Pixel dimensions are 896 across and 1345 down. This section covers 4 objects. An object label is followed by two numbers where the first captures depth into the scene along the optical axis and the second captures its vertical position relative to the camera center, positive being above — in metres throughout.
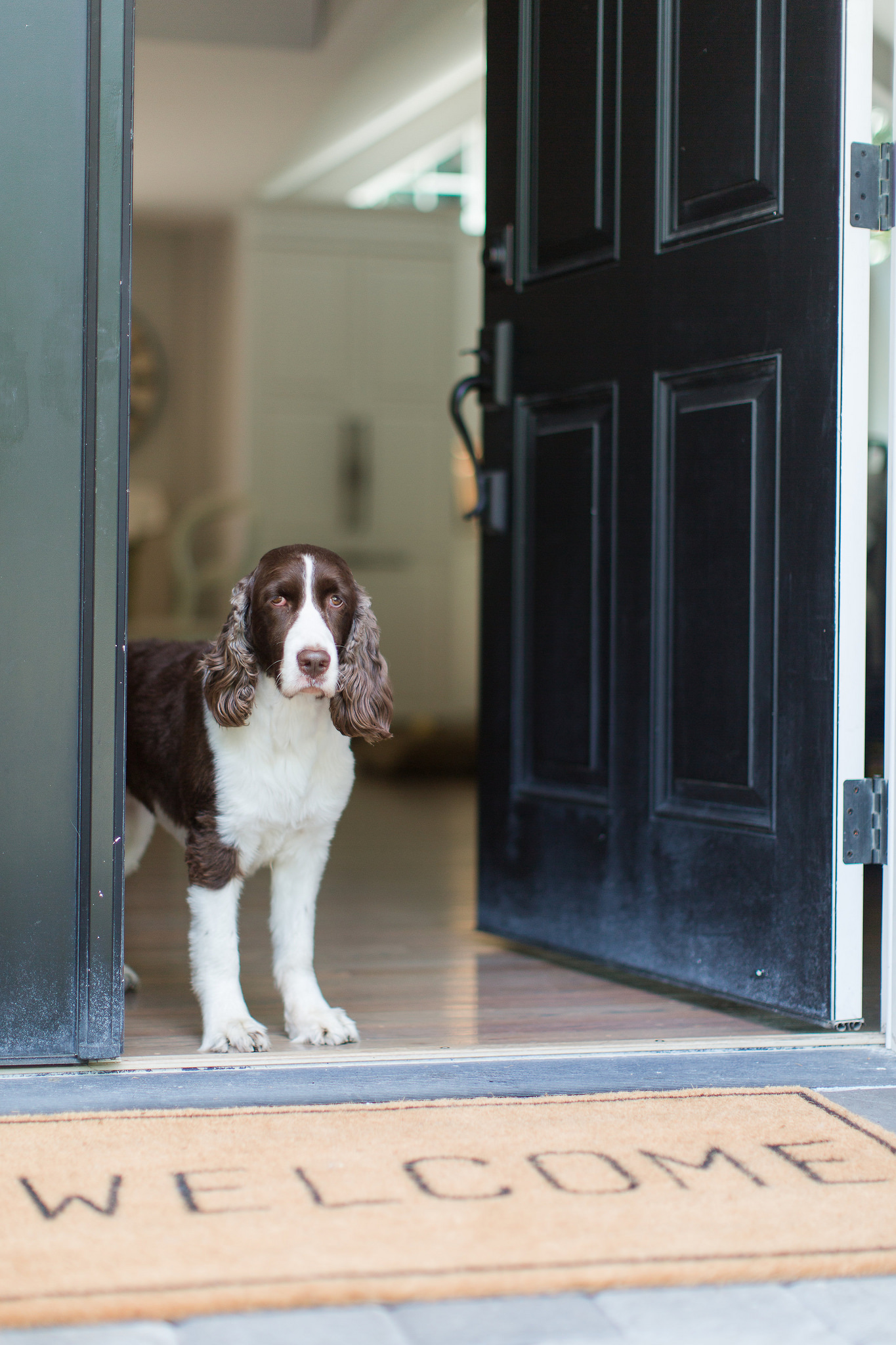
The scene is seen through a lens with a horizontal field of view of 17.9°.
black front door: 3.42 +0.23
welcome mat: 2.70 -0.44
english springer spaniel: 3.26 -0.11
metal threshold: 3.27 -0.45
